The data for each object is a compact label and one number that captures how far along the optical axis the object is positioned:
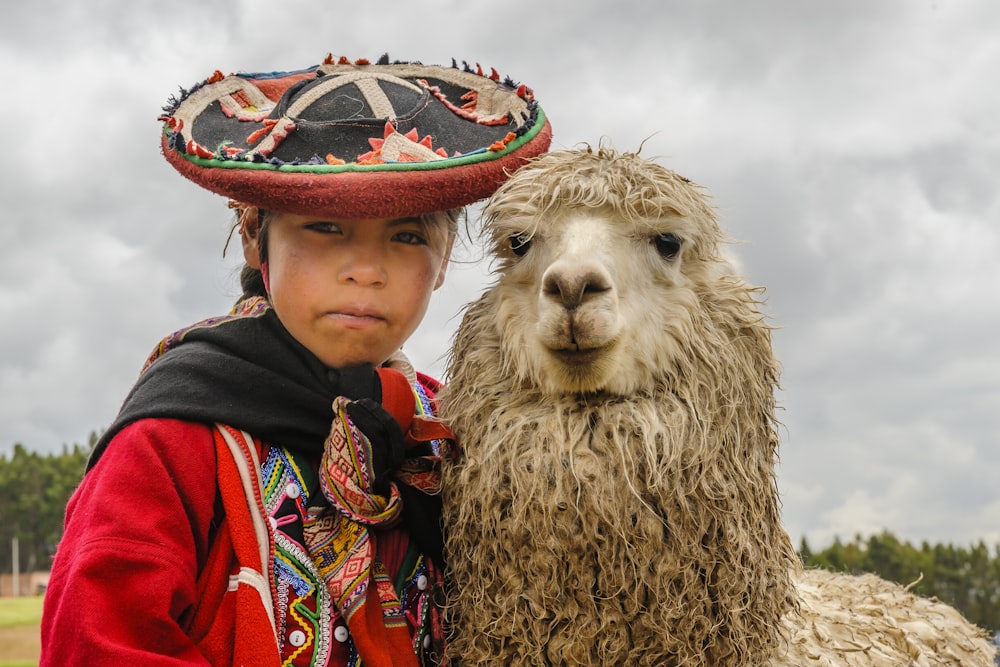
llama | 2.17
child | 2.07
